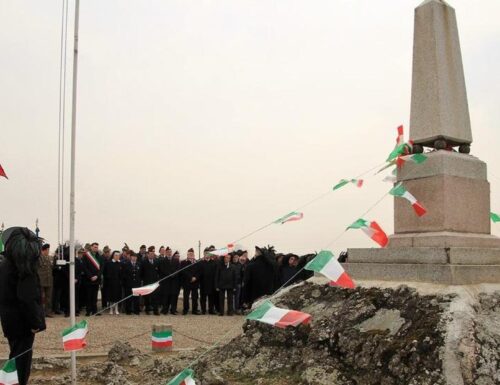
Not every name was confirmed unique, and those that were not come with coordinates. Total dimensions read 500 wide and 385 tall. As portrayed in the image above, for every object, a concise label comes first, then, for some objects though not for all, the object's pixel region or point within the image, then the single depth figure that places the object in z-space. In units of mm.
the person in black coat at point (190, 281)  16828
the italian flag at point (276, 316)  4786
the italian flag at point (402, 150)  7191
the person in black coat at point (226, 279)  16562
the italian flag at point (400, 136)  7469
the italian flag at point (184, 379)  4746
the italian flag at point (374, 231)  6093
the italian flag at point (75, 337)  5434
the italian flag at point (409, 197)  6582
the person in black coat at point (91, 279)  15633
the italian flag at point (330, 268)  5133
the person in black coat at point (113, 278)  16453
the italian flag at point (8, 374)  5258
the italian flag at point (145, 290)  5803
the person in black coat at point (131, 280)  16578
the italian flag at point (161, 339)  8852
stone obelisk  6141
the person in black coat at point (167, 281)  16797
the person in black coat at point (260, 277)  16016
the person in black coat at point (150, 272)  16656
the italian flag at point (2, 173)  6123
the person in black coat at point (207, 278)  17000
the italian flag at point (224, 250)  6430
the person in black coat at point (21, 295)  5699
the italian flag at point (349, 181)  7186
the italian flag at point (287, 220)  6874
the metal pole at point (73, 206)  5988
